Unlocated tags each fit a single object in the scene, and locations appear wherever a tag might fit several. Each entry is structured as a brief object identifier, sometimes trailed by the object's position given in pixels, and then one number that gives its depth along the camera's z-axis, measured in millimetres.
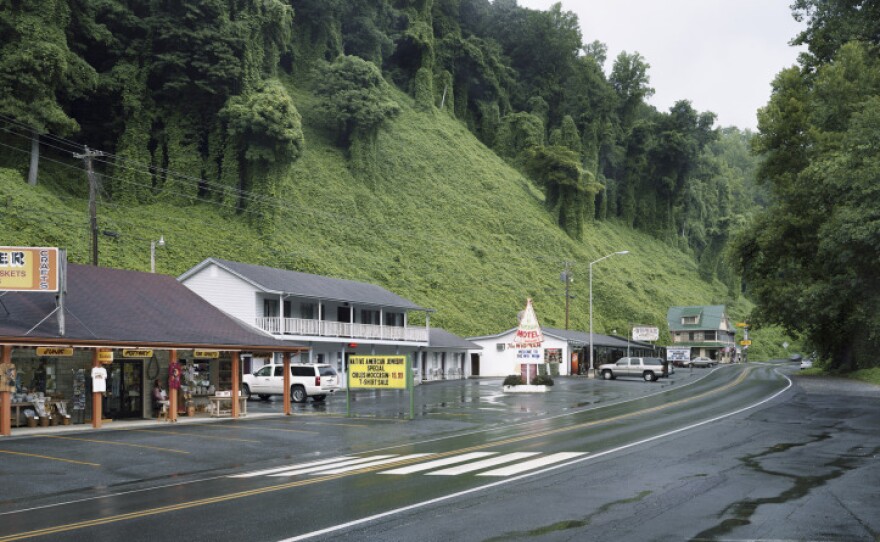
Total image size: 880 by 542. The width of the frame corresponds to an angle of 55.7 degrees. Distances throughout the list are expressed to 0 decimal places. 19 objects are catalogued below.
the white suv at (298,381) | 40188
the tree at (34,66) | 52750
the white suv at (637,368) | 60781
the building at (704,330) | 120188
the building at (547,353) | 71312
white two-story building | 46406
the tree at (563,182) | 106312
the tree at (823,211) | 42500
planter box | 48116
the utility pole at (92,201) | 35031
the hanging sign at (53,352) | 23812
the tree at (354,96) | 83062
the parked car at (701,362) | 99125
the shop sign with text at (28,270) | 24312
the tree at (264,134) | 66312
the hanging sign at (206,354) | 29311
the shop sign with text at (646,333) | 85312
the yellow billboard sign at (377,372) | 31250
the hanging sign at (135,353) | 26688
